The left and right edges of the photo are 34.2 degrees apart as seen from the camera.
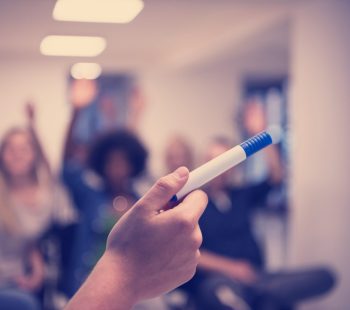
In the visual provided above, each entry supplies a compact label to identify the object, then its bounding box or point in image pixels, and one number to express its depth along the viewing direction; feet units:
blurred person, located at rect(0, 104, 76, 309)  7.89
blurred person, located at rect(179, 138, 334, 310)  8.28
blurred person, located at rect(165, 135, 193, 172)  11.30
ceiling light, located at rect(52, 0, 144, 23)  10.96
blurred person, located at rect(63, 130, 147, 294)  8.27
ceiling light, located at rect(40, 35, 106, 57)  15.44
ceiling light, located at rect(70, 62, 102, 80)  20.75
